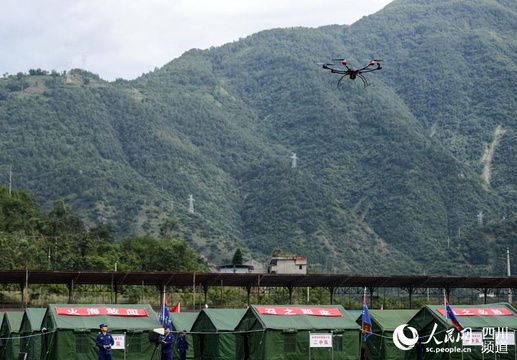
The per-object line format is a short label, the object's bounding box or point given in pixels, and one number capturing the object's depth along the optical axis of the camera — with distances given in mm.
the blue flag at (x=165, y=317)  34094
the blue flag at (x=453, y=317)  34219
